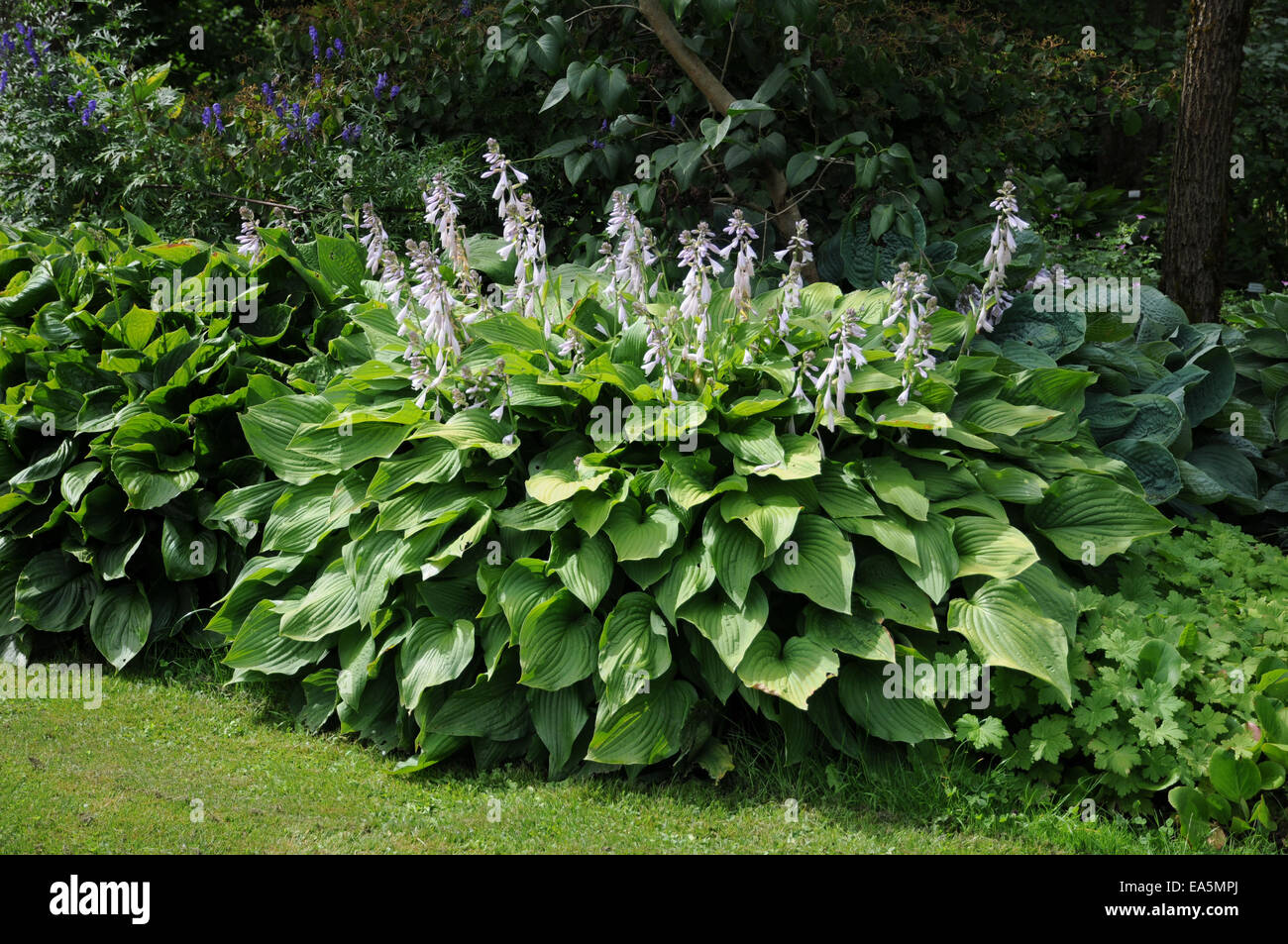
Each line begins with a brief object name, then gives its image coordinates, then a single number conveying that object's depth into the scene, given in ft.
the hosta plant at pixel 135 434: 15.99
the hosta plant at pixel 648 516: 12.53
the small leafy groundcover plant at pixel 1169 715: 11.33
